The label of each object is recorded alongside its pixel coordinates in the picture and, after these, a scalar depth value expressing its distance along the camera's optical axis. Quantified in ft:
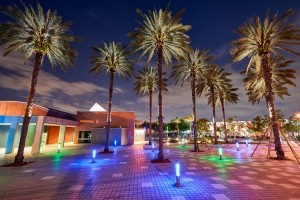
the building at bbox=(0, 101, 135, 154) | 87.40
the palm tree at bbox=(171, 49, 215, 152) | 91.86
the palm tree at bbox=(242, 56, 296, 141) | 91.20
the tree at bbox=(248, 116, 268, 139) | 204.79
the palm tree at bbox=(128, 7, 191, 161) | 64.59
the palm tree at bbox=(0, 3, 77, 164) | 58.08
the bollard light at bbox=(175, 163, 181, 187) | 31.99
